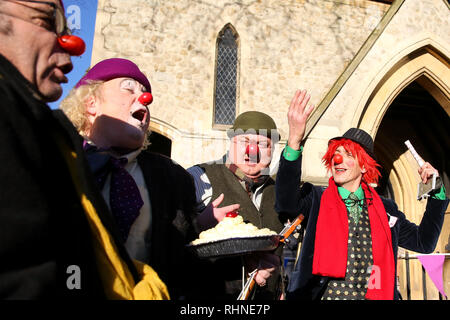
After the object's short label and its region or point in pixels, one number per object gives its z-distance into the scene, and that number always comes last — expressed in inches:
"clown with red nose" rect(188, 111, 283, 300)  98.3
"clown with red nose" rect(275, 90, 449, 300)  98.1
